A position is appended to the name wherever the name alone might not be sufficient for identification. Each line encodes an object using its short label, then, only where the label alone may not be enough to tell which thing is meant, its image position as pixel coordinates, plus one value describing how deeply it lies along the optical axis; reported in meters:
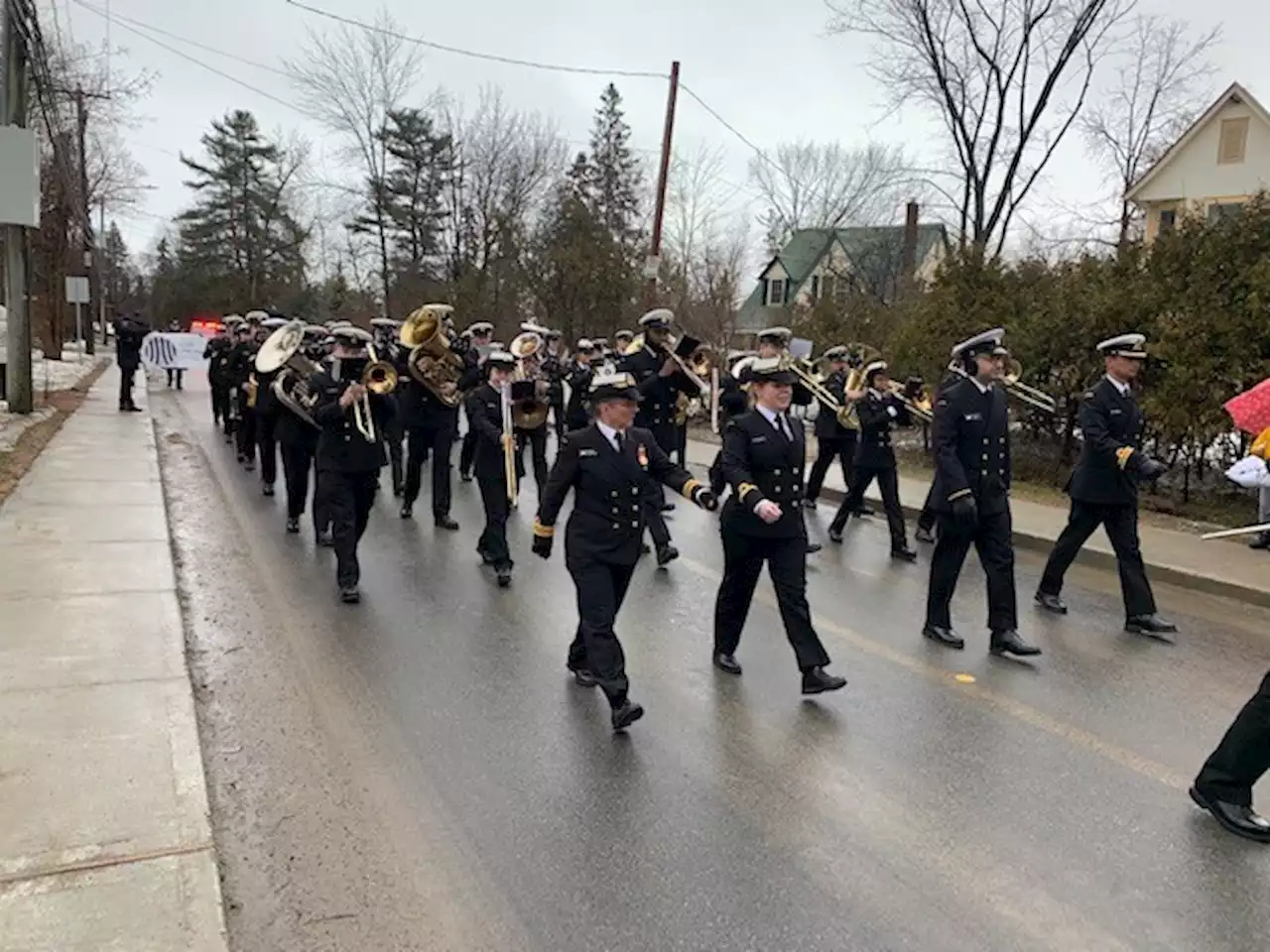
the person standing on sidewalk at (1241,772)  4.06
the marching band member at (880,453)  9.54
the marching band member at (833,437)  10.95
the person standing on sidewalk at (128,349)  18.52
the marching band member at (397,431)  10.82
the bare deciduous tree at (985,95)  29.27
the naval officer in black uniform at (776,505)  5.52
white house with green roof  29.52
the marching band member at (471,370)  10.59
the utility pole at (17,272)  14.91
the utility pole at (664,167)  21.39
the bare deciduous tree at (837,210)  44.28
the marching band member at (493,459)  8.02
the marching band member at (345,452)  7.38
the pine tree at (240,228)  61.34
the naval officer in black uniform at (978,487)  6.41
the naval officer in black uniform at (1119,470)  7.01
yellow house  31.33
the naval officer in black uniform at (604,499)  5.23
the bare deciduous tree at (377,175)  46.81
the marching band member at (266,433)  11.12
